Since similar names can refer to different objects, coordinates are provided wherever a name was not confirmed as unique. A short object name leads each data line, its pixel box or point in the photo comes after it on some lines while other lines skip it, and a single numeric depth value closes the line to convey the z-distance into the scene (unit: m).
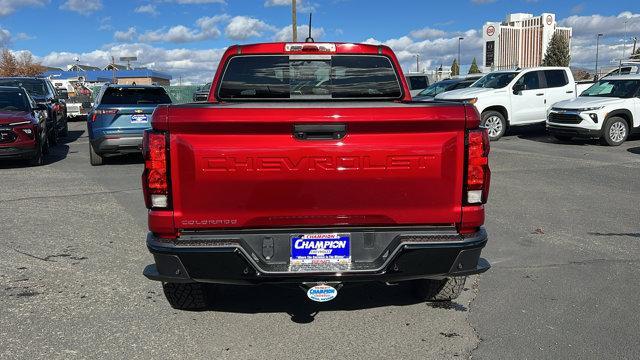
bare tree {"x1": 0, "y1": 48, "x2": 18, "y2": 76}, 74.25
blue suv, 10.89
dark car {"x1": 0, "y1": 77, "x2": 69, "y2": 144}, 15.16
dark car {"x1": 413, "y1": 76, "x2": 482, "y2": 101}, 20.30
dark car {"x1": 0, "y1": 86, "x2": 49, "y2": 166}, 10.67
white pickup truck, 15.27
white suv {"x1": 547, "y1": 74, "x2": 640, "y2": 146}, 14.02
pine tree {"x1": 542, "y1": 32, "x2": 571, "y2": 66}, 91.00
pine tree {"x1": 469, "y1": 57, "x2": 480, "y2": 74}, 98.54
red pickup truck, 3.12
